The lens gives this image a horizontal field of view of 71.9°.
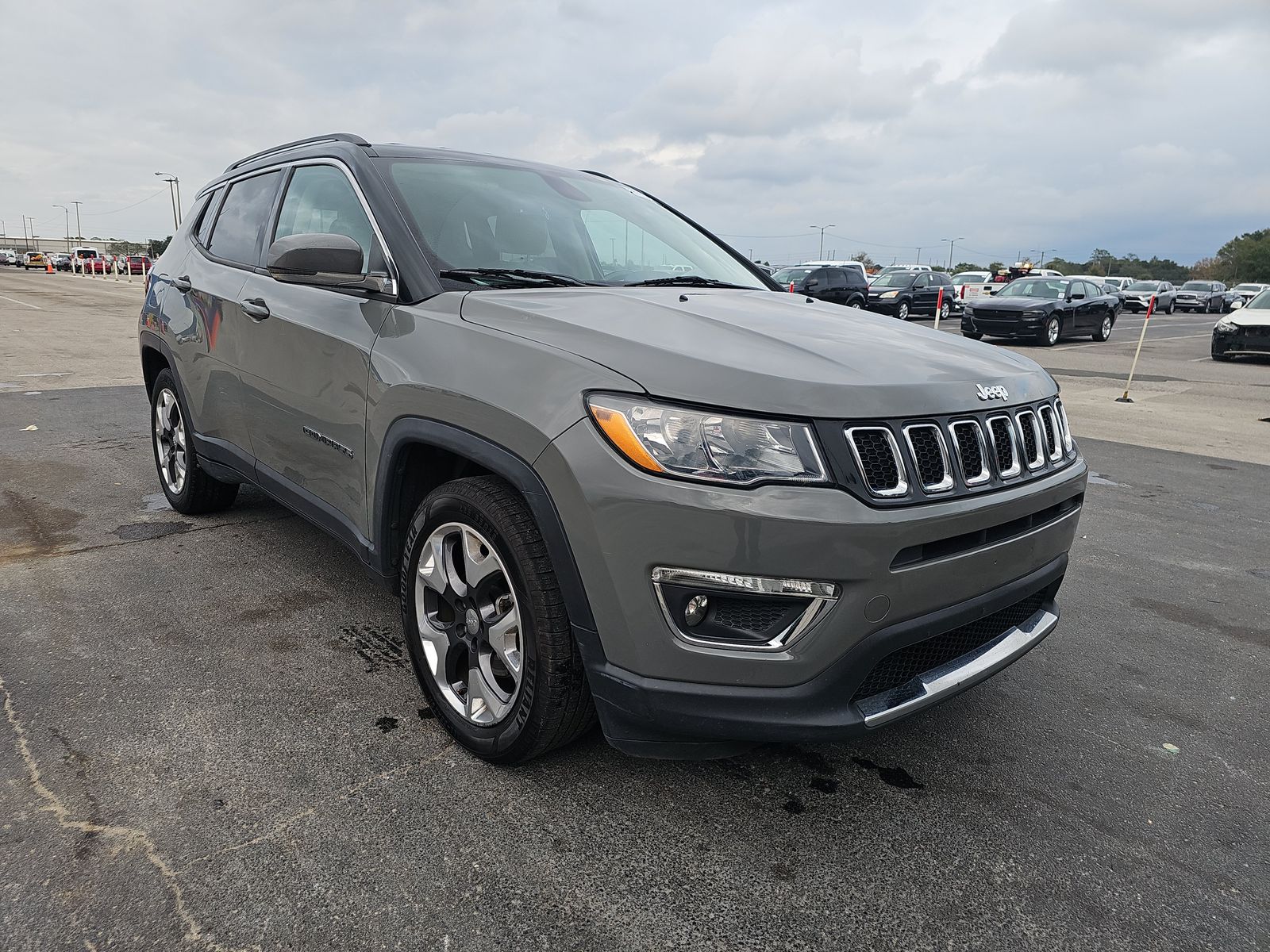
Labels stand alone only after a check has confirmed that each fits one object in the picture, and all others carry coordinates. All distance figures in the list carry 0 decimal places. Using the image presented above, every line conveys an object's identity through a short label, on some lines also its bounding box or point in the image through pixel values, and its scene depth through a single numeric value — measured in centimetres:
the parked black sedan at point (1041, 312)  1958
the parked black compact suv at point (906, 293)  2445
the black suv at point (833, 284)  2281
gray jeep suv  194
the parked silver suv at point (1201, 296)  4356
